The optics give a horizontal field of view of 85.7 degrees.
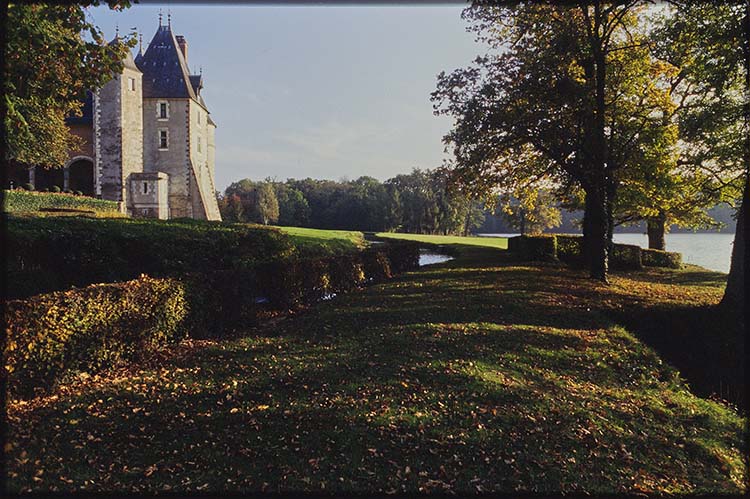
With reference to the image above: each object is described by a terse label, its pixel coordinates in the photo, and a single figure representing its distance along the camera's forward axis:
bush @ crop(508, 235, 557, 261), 23.16
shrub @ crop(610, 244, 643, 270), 22.21
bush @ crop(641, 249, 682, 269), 23.45
